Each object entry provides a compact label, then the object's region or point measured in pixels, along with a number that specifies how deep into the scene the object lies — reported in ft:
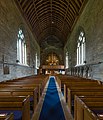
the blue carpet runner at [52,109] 7.27
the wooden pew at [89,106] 3.71
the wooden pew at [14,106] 4.67
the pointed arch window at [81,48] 21.51
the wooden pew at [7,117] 3.16
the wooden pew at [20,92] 6.89
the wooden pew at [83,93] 6.67
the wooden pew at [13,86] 9.30
